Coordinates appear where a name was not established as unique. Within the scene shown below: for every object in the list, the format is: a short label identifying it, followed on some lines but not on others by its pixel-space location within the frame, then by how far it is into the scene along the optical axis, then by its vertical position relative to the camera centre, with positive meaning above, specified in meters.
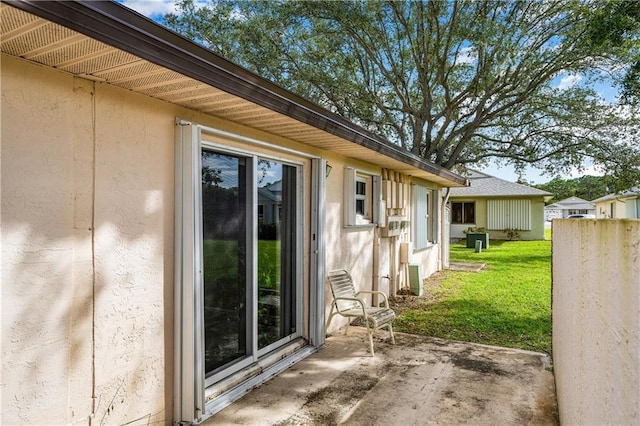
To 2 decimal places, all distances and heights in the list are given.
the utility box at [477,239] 17.58 -0.79
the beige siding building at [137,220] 2.13 +0.02
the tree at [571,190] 49.55 +3.99
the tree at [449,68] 12.08 +5.20
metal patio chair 4.82 -1.14
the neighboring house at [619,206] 21.64 +1.00
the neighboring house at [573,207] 42.85 +1.53
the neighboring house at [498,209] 21.61 +0.71
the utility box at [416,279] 8.29 -1.22
